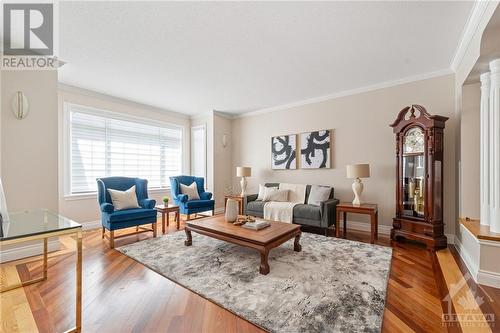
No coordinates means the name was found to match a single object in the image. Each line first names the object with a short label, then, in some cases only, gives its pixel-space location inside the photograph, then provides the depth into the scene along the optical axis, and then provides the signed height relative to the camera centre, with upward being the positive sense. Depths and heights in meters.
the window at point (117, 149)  4.23 +0.36
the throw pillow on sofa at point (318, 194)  4.13 -0.53
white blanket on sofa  4.11 -0.73
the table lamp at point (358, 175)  3.70 -0.15
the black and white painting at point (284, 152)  4.99 +0.31
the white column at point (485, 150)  2.50 +0.17
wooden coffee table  2.41 -0.81
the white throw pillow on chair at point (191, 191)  4.75 -0.54
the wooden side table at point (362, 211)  3.40 -0.70
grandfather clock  3.12 -0.17
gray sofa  3.73 -0.82
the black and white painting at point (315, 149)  4.54 +0.33
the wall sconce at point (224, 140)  5.93 +0.66
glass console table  1.41 -0.42
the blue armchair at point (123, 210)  3.26 -0.68
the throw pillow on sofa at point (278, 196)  4.64 -0.62
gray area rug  1.71 -1.13
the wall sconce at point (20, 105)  2.79 +0.74
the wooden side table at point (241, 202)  4.88 -0.79
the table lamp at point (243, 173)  5.22 -0.17
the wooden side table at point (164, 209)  3.93 -0.76
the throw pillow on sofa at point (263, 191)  4.78 -0.54
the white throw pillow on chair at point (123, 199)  3.56 -0.53
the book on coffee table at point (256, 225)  2.84 -0.76
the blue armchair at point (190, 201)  4.44 -0.67
